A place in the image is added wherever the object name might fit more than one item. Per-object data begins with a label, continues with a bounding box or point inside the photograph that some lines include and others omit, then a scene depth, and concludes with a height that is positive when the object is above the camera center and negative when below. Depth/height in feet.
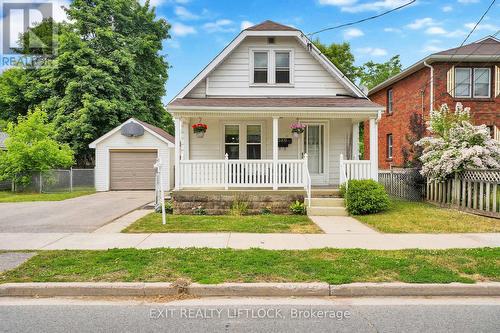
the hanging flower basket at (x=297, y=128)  38.37 +3.96
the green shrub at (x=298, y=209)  34.65 -4.79
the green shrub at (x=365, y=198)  33.22 -3.50
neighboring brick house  55.16 +13.83
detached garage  62.39 +1.09
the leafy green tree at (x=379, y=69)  127.95 +35.83
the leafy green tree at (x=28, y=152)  56.44 +1.88
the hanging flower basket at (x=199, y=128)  38.29 +3.96
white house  42.19 +8.59
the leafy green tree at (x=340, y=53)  100.15 +32.76
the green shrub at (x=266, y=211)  35.04 -5.06
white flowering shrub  34.04 +1.61
